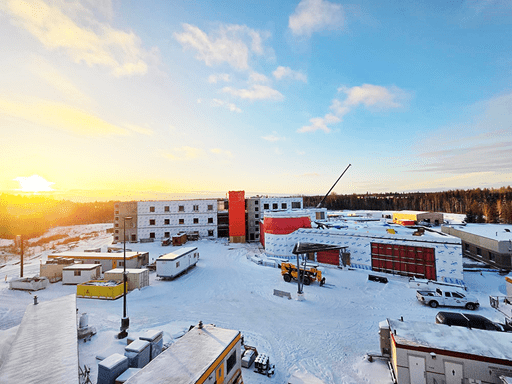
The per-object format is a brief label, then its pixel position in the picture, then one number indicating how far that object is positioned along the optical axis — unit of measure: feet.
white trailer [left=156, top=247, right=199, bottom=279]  92.53
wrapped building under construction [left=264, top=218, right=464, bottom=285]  86.55
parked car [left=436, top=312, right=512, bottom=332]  48.66
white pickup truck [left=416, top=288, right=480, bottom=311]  65.31
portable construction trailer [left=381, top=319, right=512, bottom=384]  32.63
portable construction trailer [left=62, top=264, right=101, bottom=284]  90.22
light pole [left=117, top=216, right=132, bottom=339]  51.79
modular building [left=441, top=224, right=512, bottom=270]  98.48
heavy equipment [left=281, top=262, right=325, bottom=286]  85.20
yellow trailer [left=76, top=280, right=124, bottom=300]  74.79
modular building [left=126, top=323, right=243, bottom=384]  27.68
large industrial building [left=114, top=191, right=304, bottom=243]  183.21
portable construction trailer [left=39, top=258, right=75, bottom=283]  93.81
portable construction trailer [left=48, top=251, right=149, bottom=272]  104.99
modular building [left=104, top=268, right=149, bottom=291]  82.12
